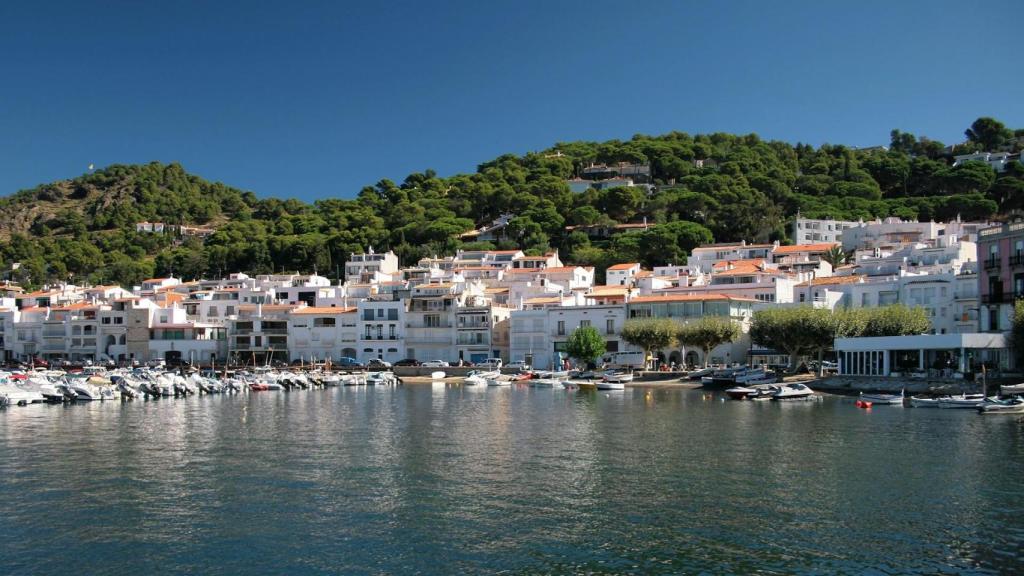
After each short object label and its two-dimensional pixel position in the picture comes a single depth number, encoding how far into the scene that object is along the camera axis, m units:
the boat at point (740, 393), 53.04
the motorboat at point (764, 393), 52.27
